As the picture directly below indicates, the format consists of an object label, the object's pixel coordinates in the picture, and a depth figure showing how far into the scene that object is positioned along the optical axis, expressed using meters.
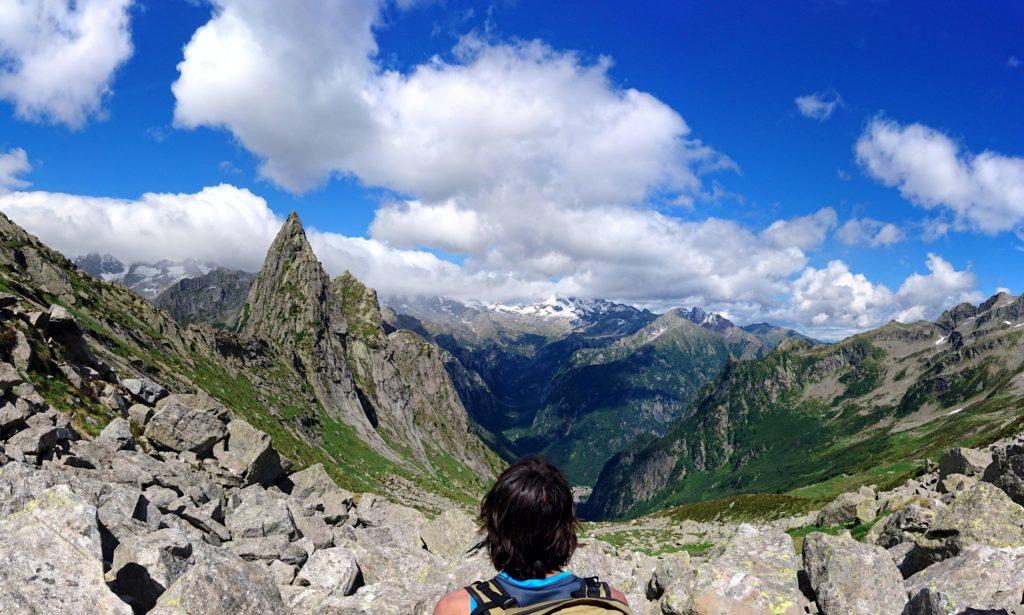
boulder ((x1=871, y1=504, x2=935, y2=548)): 17.98
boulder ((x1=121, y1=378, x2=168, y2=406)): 33.03
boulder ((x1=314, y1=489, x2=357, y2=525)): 27.06
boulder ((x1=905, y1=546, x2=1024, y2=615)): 10.35
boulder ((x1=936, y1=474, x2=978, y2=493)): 25.83
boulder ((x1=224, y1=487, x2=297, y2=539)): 19.92
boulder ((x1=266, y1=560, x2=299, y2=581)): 15.96
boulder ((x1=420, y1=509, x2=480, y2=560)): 26.17
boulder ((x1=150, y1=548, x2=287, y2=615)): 9.77
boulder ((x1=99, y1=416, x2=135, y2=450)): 23.83
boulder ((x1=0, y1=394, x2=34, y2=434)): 19.78
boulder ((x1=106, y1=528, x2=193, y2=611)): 11.27
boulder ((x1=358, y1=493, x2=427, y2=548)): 27.95
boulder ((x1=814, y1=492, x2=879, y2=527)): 31.89
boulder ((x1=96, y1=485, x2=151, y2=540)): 13.33
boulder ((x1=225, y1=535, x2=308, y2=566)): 17.30
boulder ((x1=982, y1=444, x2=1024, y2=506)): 18.70
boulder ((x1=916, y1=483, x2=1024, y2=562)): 13.94
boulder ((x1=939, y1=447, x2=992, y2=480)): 29.34
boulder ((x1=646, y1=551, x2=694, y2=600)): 16.27
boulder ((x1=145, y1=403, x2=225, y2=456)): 27.30
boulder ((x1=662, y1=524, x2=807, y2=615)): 13.85
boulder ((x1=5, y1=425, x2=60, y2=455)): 18.62
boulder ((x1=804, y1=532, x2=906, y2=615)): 13.53
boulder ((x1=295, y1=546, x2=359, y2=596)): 15.51
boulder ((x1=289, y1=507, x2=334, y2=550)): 21.46
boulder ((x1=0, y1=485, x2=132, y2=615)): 8.79
